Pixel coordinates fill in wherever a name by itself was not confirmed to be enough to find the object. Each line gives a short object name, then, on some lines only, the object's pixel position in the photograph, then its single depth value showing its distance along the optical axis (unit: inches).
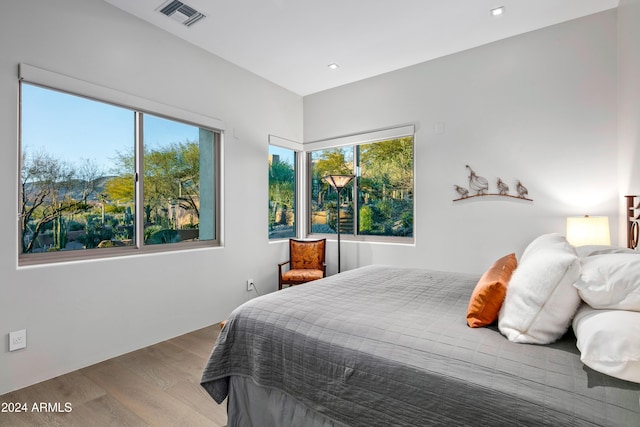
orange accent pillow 54.4
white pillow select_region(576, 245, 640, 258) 65.3
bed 37.6
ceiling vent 106.7
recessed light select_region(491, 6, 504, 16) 108.7
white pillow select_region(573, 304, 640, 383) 35.5
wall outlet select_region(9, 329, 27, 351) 86.6
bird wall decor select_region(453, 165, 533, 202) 126.6
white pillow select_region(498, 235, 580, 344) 47.2
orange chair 165.7
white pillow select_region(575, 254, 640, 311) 41.3
